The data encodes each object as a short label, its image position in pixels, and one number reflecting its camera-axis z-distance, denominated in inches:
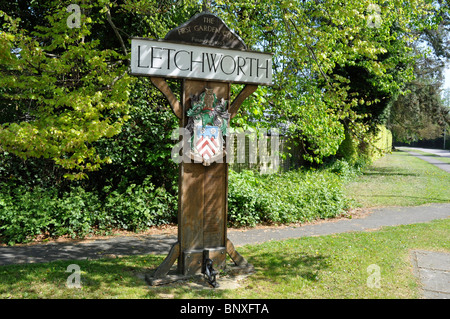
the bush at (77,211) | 290.8
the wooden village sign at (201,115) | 198.8
